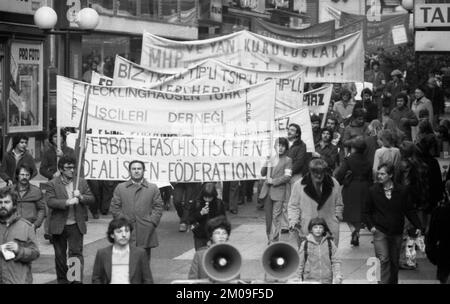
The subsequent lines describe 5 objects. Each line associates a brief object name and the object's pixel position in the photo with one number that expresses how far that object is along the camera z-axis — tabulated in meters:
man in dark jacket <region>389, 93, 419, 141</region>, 20.33
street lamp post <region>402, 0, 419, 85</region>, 24.64
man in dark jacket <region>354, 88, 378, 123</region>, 22.77
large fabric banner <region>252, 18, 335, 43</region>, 20.66
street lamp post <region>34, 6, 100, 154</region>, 20.34
